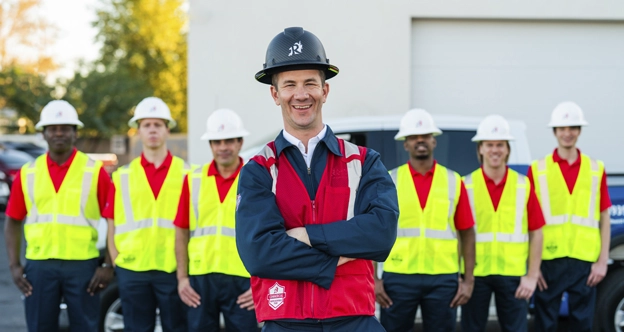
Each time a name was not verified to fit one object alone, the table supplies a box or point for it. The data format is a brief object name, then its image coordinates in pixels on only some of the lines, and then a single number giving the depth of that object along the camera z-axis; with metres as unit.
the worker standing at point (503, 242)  5.39
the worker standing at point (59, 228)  5.29
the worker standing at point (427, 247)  5.05
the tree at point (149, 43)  40.25
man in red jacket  2.96
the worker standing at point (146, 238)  5.30
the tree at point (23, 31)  39.59
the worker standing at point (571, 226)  5.67
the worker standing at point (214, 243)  5.13
